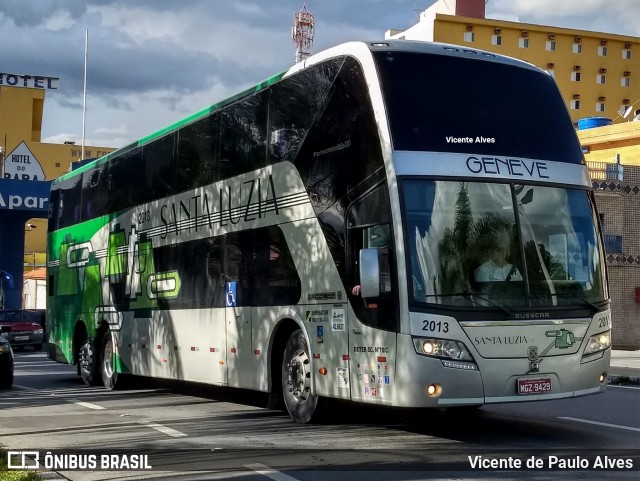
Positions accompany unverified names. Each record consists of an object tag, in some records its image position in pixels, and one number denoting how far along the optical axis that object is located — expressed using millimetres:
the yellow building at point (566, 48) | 82438
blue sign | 42875
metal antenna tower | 79312
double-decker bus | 10156
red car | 38594
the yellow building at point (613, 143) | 48344
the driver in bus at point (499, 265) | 10367
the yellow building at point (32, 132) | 88188
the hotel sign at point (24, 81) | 91875
